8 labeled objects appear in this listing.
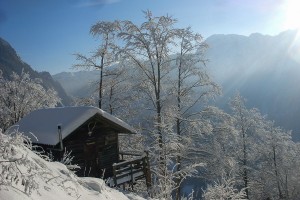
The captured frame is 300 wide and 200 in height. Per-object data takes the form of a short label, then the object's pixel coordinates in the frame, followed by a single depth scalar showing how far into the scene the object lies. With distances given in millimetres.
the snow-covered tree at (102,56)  20706
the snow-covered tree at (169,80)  17031
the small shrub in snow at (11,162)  3039
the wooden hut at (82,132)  14789
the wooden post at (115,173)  12852
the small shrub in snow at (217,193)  8195
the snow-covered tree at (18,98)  33062
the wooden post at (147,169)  14712
